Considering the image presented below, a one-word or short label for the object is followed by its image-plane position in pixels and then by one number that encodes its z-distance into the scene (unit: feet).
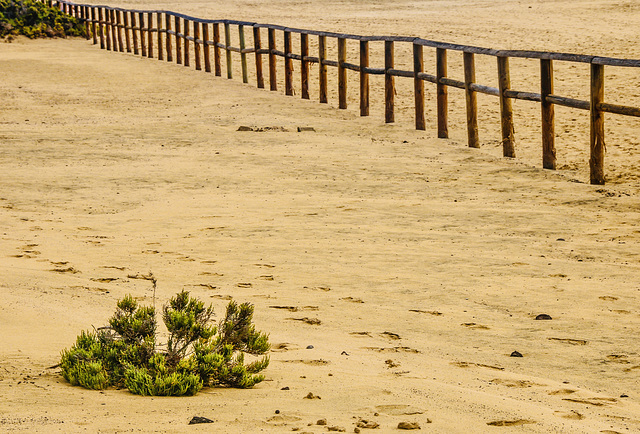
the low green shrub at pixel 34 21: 207.82
